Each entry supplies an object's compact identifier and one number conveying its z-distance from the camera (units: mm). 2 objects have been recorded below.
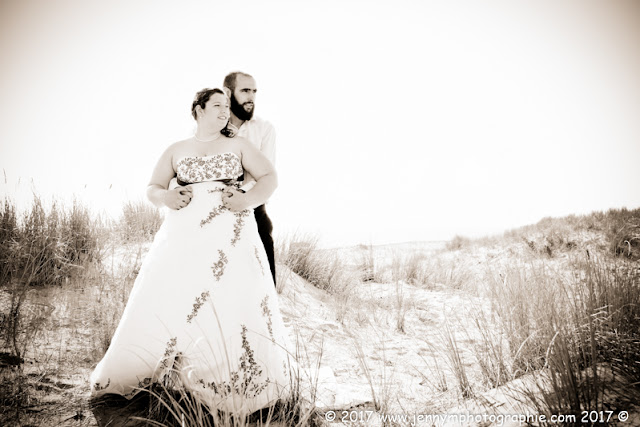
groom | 3566
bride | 2029
